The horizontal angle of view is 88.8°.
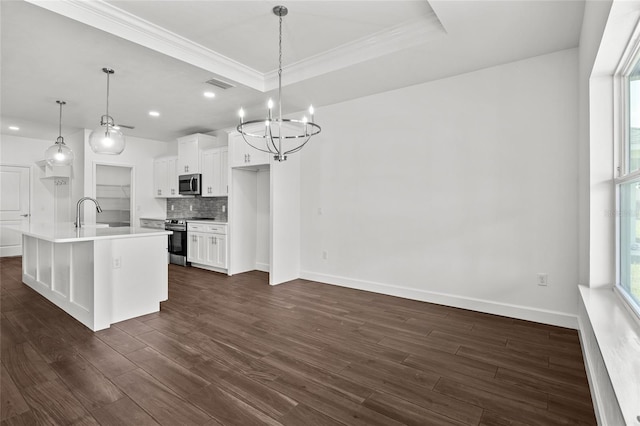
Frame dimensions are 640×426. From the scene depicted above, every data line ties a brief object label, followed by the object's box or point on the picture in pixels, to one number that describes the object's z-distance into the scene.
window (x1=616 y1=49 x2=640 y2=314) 1.97
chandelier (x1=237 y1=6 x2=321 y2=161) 5.10
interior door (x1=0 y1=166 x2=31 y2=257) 7.05
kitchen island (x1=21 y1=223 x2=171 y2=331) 3.17
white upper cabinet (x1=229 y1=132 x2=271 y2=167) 5.15
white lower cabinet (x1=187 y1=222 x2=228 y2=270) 5.67
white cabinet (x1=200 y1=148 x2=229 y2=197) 6.05
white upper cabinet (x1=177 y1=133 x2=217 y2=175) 6.48
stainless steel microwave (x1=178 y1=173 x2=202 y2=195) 6.43
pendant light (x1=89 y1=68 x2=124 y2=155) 3.45
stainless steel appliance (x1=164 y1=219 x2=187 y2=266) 6.32
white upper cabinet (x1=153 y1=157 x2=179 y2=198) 7.15
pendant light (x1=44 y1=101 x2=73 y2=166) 4.27
